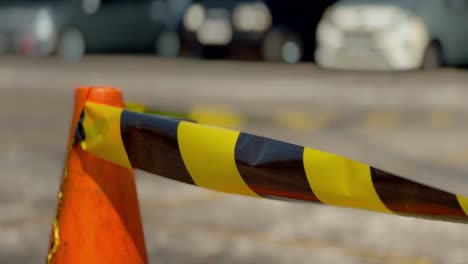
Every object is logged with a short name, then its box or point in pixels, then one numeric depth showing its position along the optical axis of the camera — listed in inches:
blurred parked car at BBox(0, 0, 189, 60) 805.2
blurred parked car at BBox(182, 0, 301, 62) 770.2
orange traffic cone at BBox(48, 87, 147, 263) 144.4
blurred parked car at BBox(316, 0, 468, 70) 672.4
